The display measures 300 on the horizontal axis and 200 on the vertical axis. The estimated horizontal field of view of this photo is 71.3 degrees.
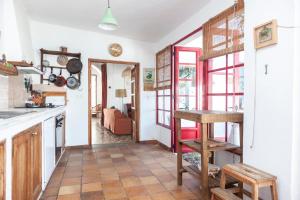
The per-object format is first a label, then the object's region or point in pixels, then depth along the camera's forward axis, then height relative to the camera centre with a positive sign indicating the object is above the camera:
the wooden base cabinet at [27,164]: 1.54 -0.59
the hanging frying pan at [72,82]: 4.35 +0.29
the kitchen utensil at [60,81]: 4.26 +0.30
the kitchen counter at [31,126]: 1.38 -0.33
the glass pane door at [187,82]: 4.05 +0.26
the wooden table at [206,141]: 2.08 -0.46
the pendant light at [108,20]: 2.44 +0.88
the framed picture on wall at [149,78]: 5.04 +0.42
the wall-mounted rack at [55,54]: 4.16 +0.86
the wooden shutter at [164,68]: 4.23 +0.60
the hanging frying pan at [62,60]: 4.35 +0.75
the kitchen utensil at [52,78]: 4.20 +0.36
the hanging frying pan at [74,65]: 4.30 +0.63
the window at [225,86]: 2.46 +0.12
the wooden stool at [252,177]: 1.46 -0.60
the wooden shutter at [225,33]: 2.28 +0.76
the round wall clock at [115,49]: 4.70 +1.05
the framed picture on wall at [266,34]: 1.57 +0.48
